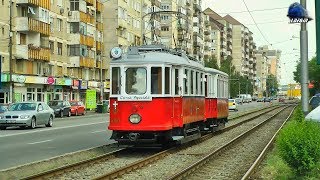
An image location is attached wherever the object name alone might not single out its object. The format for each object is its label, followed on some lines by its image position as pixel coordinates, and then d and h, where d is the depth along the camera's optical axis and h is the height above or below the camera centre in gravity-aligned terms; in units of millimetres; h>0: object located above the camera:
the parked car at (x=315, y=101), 40281 -147
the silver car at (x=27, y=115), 30391 -768
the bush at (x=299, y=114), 14878 -402
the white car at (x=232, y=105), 71188 -674
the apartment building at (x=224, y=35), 178750 +19750
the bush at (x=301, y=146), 11117 -876
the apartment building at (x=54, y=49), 56906 +5554
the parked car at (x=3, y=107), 38275 -430
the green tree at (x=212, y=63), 111062 +6713
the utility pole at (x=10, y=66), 51781 +2979
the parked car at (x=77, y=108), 57469 -758
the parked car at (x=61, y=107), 53688 -623
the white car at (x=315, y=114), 15825 -405
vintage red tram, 17203 +103
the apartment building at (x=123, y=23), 86000 +11433
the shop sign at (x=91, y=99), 67188 +104
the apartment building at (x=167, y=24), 116000 +14443
